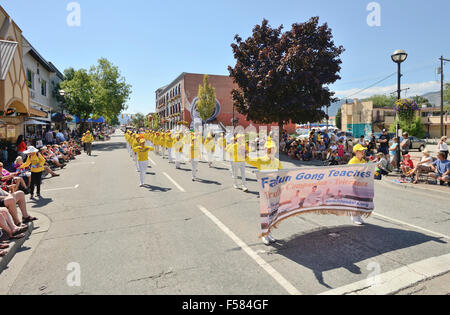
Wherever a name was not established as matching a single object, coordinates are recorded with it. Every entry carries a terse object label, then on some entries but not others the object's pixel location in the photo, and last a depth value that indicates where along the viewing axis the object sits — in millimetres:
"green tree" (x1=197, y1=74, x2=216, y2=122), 40144
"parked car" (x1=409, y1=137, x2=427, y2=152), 27703
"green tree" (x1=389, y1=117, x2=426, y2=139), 36362
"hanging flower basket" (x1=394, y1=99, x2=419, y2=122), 11586
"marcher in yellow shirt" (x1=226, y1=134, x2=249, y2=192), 9609
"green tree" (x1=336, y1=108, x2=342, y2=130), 77075
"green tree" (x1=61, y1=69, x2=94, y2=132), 33312
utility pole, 32719
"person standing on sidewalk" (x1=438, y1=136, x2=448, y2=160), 10721
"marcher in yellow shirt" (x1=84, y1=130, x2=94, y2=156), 22188
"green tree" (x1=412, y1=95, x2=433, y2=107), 91150
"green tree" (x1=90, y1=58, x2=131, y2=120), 42753
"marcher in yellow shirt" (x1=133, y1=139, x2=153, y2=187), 10312
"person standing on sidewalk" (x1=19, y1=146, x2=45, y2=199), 8648
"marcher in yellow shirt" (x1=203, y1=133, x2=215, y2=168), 15648
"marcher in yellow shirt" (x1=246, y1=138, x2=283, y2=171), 7135
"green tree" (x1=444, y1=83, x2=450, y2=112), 52741
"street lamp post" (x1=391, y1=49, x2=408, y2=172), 11695
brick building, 46781
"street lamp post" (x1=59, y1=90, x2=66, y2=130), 24700
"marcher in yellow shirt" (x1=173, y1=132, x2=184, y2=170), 14953
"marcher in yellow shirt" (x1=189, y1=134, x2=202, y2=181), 11562
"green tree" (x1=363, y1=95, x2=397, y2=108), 99062
